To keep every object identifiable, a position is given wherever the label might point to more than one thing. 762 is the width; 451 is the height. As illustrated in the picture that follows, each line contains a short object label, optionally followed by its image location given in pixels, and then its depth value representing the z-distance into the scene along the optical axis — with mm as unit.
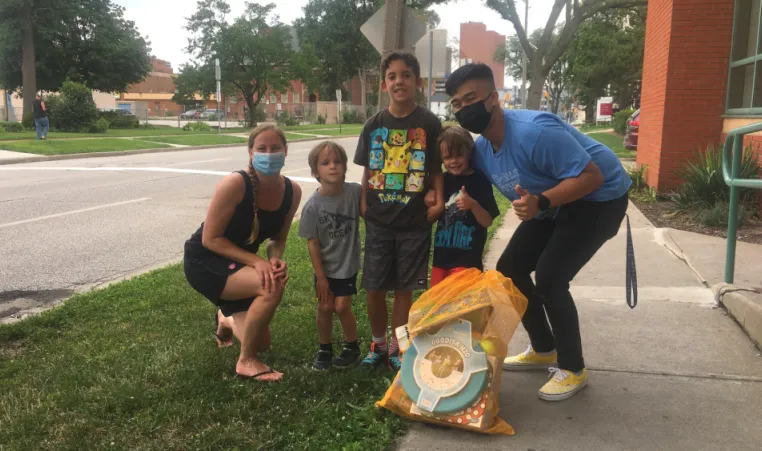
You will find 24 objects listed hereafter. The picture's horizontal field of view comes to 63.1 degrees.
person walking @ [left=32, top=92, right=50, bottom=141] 22719
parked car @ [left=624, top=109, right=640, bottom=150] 17406
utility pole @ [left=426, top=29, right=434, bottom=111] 10414
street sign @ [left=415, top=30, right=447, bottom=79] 10664
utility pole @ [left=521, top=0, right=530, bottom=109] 29945
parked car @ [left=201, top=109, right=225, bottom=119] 69119
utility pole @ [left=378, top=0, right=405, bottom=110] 7102
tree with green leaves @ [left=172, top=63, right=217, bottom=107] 45678
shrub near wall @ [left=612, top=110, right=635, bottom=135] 30267
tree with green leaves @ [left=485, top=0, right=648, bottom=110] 18797
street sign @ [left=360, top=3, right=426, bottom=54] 7168
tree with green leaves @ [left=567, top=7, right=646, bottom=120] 38406
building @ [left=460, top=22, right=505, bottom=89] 126500
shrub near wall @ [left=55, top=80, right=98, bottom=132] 30781
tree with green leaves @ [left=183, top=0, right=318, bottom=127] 45156
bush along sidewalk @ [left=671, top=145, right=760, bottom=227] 7203
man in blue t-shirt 2781
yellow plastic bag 2711
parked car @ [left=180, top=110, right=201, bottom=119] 70412
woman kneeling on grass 3330
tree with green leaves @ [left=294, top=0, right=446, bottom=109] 60469
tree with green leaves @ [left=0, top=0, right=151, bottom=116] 36250
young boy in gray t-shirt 3389
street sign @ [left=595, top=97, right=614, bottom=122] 39250
